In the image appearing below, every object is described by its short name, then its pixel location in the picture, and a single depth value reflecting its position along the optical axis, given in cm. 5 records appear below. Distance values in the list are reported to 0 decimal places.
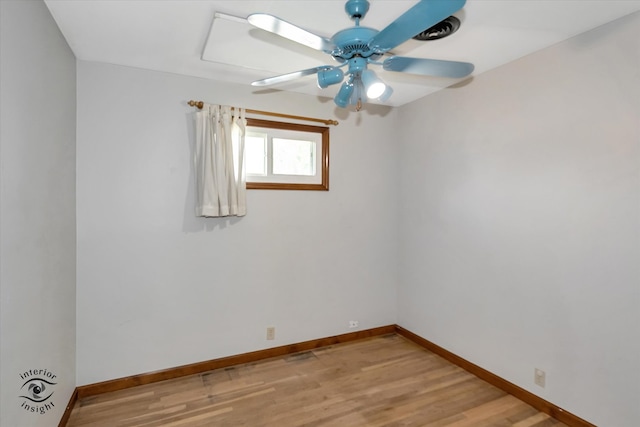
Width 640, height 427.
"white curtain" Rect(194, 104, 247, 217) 261
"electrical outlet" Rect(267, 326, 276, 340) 303
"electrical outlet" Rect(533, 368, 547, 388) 228
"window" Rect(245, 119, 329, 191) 297
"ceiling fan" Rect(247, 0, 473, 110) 115
